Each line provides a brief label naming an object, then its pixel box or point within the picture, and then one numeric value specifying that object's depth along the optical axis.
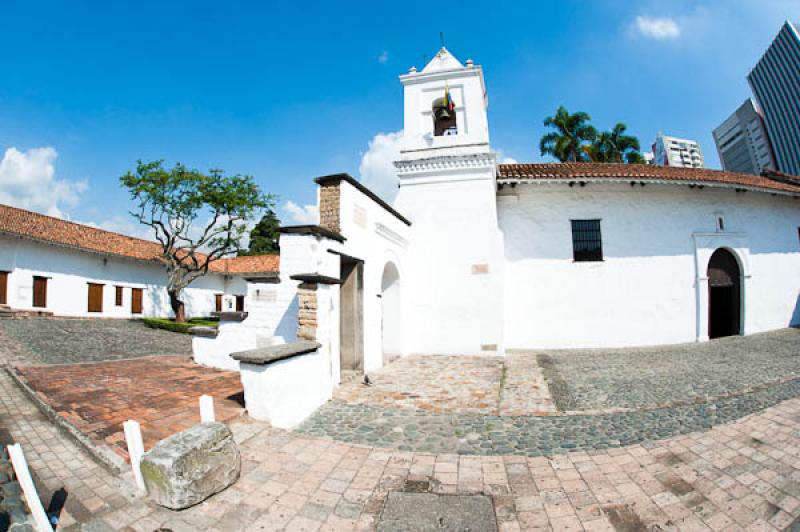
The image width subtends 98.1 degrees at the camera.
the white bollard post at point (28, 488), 2.33
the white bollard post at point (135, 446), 3.09
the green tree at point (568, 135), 21.61
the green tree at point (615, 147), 22.16
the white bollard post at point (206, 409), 3.72
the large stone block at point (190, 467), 2.86
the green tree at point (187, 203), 18.62
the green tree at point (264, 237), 37.88
